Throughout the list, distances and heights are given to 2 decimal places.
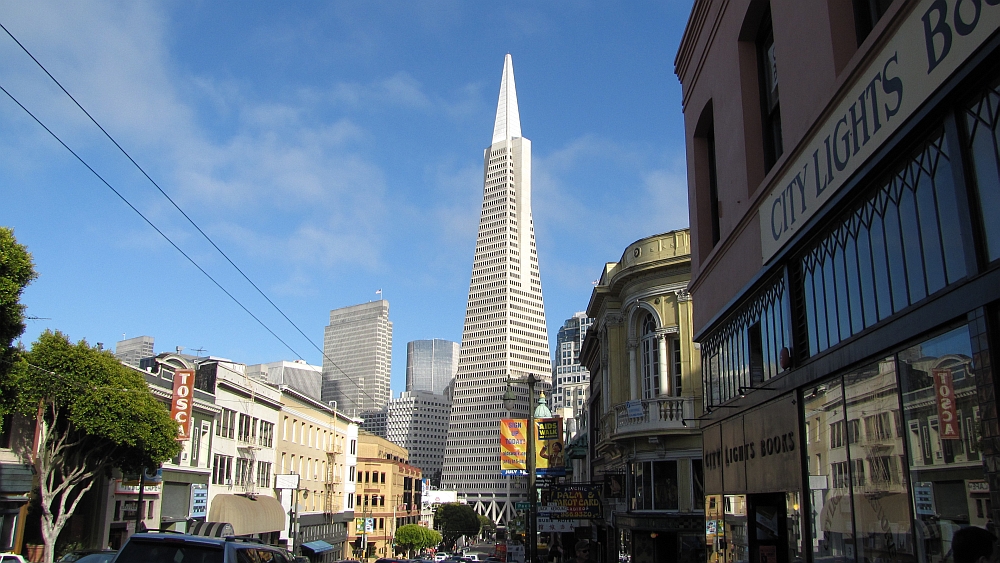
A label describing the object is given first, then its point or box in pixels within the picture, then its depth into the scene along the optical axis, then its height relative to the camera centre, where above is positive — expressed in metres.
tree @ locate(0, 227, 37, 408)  22.27 +5.36
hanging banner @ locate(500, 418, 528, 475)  34.91 +1.25
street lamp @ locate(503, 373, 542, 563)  28.93 +0.84
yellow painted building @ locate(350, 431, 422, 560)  71.05 -2.56
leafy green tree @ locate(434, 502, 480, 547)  134.12 -8.28
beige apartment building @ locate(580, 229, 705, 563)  25.84 +2.35
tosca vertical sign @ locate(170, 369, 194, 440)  35.06 +3.22
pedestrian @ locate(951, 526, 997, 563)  5.87 -0.52
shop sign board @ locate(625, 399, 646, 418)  27.00 +2.23
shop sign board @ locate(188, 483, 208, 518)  37.72 -1.32
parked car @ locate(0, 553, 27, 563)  19.25 -2.06
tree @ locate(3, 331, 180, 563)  26.17 +1.97
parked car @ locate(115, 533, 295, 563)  9.16 -0.88
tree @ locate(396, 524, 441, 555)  81.44 -6.58
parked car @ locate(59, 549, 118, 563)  20.09 -2.16
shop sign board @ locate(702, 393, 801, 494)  10.68 +0.37
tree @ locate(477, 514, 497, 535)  183.62 -12.39
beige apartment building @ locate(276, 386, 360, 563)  50.72 +0.41
